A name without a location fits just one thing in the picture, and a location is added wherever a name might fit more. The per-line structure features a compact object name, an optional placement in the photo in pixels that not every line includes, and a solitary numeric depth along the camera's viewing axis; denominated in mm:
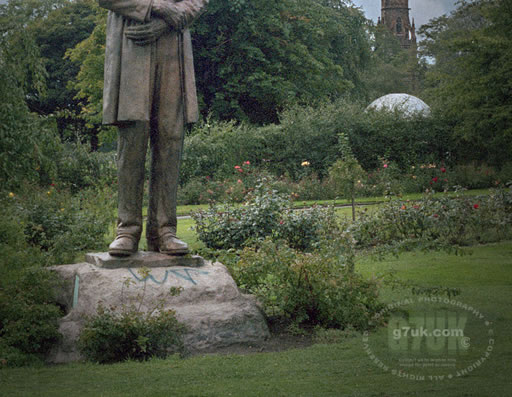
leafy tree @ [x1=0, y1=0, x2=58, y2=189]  11883
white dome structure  35175
